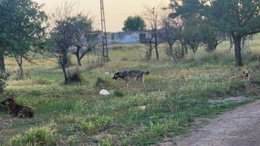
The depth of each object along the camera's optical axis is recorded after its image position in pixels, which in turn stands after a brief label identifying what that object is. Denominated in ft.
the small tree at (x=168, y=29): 130.62
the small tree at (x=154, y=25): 134.41
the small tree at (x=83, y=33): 109.56
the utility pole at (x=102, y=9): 120.78
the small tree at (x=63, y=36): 68.95
